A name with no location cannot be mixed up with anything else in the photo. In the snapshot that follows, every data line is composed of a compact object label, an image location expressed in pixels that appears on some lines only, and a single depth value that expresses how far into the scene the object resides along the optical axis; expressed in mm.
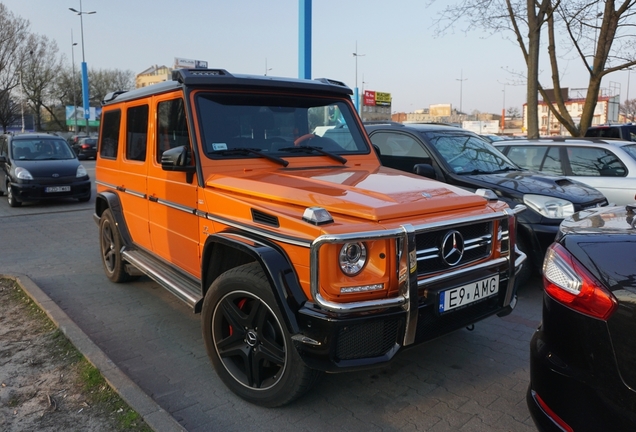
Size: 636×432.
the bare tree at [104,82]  59422
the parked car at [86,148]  30891
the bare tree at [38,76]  39719
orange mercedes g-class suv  2877
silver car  7504
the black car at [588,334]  2088
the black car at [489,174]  5676
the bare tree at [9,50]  35938
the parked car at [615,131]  13062
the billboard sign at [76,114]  52781
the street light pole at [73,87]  50188
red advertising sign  59031
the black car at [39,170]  12227
